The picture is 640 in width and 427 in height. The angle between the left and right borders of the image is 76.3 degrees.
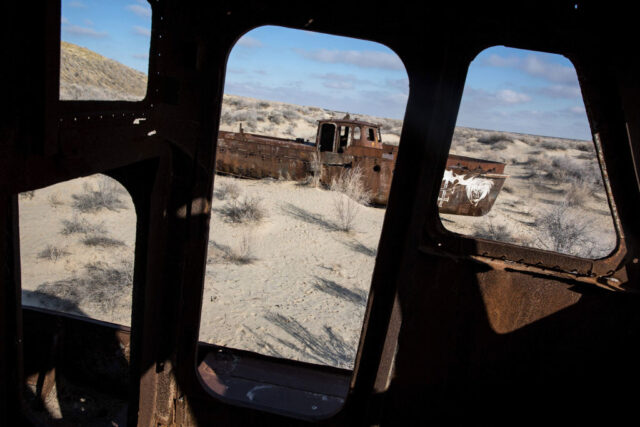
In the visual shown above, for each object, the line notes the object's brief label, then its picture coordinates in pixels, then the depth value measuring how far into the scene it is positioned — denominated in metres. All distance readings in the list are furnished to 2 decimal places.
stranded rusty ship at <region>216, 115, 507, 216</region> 9.98
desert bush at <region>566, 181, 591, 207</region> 15.53
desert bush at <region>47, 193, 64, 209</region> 9.43
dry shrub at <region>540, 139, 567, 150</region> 35.28
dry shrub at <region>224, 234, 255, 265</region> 7.55
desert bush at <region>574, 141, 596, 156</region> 34.72
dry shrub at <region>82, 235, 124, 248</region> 7.58
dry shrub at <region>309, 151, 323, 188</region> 11.14
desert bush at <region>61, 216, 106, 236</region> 8.04
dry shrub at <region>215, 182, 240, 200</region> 10.53
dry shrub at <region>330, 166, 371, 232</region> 10.42
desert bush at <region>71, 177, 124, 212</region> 9.30
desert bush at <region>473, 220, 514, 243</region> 10.22
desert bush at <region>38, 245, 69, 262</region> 6.98
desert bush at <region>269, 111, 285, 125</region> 33.34
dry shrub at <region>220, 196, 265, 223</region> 9.20
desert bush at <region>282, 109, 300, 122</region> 35.88
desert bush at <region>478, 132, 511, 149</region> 34.61
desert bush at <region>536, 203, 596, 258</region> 8.21
